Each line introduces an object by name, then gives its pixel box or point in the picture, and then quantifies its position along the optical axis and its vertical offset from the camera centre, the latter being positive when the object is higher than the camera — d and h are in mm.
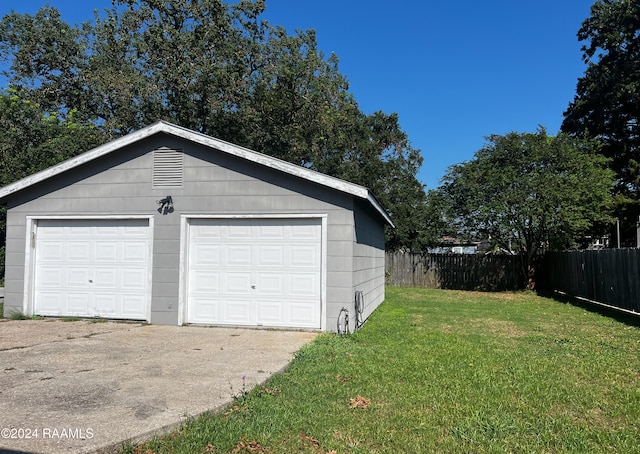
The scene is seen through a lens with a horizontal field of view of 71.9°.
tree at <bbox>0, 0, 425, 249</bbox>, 21375 +8917
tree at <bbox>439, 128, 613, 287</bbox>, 17828 +2652
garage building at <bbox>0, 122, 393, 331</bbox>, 8422 +322
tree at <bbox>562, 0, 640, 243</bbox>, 24984 +9338
